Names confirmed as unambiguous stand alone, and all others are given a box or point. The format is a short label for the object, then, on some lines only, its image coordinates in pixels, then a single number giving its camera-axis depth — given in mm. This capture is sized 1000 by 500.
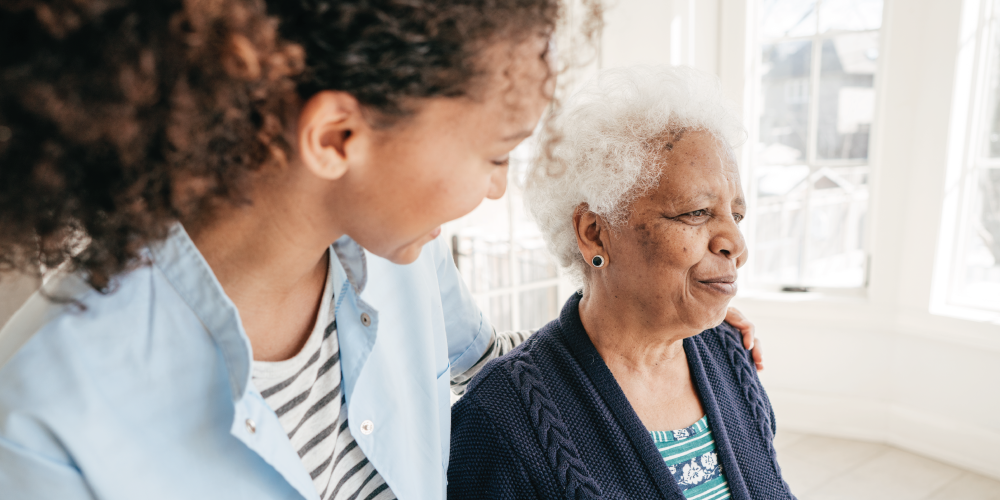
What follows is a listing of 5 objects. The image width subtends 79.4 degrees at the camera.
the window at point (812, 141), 3195
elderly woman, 1198
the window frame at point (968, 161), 2801
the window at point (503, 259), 3111
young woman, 536
